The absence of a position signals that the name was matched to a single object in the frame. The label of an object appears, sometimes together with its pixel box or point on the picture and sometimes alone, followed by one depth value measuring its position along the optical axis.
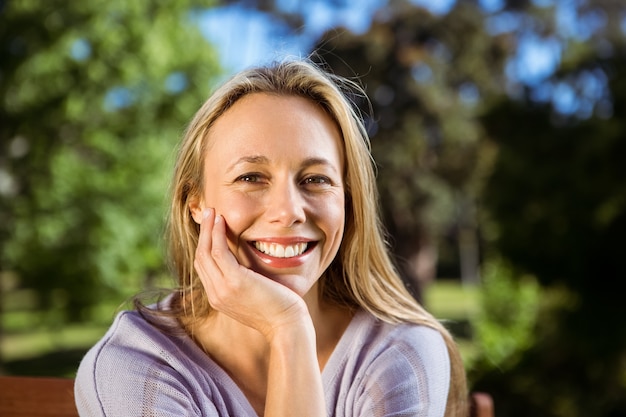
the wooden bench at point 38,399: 1.60
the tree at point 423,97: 12.62
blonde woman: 1.26
